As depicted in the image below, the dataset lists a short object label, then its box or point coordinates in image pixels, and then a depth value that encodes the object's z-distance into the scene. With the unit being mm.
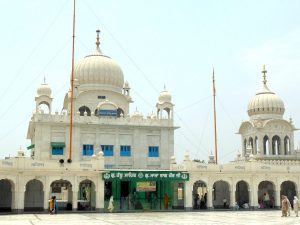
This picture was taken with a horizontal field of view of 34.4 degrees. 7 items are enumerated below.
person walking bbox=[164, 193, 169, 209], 36469
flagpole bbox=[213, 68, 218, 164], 41312
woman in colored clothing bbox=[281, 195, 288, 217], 28208
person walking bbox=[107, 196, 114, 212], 33969
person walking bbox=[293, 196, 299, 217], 28628
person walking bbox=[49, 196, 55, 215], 31453
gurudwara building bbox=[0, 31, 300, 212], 34250
